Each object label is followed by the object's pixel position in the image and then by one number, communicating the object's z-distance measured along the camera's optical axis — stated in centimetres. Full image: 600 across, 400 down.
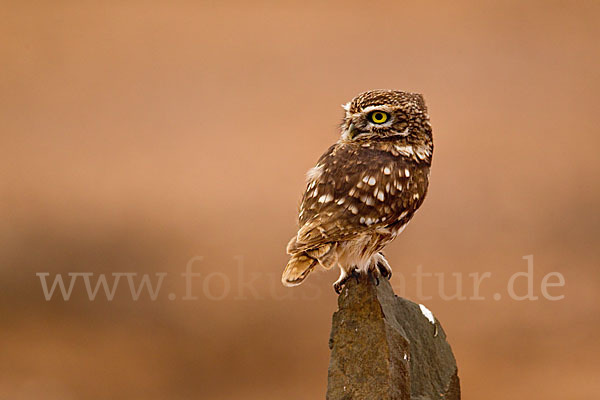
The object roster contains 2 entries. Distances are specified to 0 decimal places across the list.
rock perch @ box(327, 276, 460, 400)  680
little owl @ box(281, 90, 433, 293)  644
